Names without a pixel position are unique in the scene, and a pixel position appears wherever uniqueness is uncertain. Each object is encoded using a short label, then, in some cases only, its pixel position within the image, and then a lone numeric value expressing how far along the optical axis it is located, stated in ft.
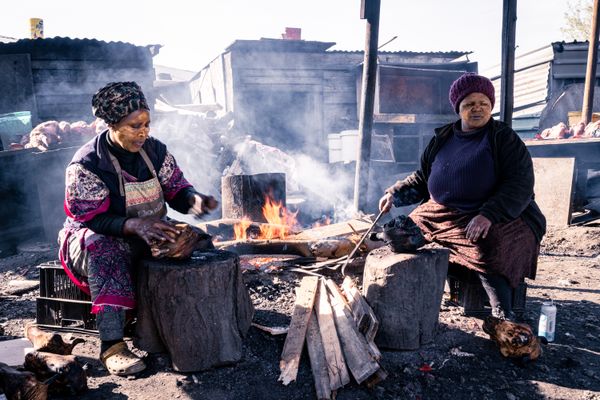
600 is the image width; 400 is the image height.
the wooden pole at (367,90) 21.24
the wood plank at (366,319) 10.20
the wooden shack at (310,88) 47.26
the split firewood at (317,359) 9.24
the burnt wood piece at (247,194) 22.06
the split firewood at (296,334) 9.92
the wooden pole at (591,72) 34.65
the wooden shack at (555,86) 48.83
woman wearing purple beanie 11.21
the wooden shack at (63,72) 39.83
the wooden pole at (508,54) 20.85
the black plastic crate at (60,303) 11.98
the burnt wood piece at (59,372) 9.04
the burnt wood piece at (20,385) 7.98
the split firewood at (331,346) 9.55
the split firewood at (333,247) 16.74
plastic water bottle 11.59
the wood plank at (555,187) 25.55
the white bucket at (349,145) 37.32
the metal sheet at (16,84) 39.47
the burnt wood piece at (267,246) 17.69
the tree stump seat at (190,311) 9.95
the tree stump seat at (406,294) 10.87
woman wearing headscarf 10.07
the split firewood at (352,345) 9.51
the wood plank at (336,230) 17.74
